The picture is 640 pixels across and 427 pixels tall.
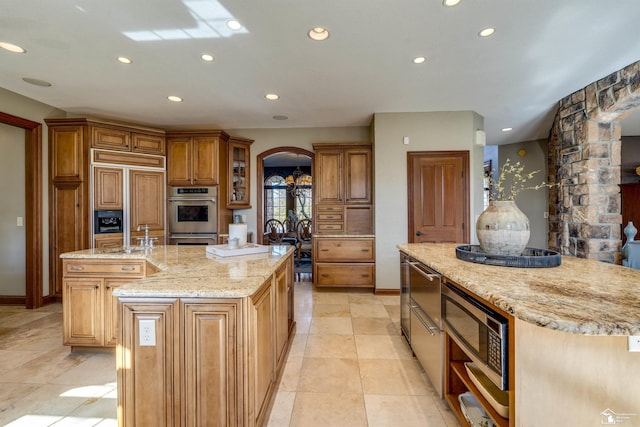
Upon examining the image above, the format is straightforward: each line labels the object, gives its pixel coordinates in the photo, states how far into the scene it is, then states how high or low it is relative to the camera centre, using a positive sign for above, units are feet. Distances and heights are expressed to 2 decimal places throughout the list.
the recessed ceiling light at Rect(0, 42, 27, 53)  7.57 +4.72
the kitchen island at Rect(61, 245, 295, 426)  4.07 -2.10
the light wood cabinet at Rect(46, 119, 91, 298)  11.76 +0.95
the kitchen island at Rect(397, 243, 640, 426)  2.77 -1.63
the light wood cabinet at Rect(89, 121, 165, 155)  11.96 +3.47
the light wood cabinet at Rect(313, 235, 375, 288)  13.26 -2.43
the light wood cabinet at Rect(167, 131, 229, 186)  13.78 +2.67
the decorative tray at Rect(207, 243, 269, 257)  6.90 -0.98
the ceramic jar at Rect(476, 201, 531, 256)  5.24 -0.37
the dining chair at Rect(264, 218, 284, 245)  18.02 -1.62
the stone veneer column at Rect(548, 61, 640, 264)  10.21 +1.64
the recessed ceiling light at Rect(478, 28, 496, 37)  6.95 +4.60
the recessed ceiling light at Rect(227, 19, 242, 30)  6.68 +4.68
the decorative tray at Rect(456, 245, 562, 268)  4.94 -0.91
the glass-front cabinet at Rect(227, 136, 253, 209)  14.70 +2.15
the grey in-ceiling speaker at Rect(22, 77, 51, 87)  9.68 +4.78
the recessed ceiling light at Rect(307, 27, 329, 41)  6.97 +4.65
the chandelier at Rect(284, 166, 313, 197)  24.45 +2.81
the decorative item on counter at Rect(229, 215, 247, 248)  7.52 -0.56
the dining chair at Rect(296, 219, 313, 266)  17.70 -1.59
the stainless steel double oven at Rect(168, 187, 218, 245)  13.75 -0.10
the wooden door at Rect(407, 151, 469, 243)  12.78 +0.72
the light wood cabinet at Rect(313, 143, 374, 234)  14.08 +1.51
